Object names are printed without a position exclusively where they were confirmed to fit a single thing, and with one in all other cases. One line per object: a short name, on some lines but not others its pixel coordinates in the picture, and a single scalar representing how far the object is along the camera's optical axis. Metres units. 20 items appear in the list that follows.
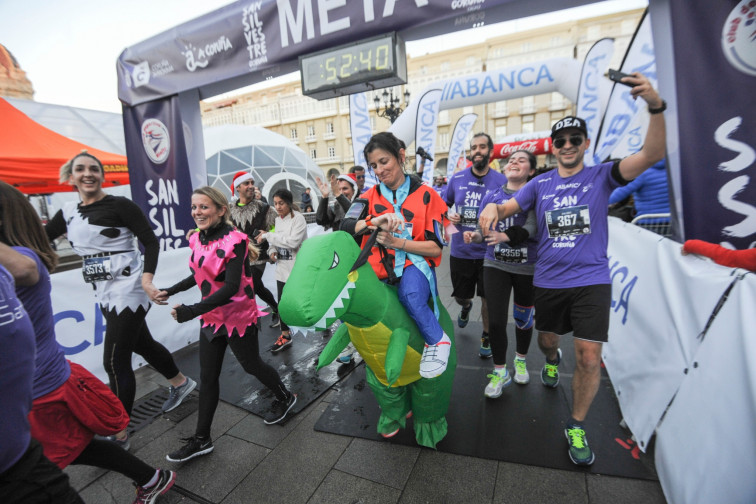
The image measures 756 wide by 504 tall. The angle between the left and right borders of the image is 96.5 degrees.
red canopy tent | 6.12
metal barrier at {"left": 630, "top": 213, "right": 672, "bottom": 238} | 3.13
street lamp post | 12.37
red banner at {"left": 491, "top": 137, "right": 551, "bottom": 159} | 15.68
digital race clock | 3.18
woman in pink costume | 2.30
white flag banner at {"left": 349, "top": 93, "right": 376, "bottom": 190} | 6.43
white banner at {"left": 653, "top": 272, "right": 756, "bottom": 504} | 1.40
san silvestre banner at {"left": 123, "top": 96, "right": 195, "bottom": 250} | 4.55
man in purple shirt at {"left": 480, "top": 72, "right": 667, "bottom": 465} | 2.05
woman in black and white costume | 2.51
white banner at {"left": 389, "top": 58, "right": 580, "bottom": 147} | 7.95
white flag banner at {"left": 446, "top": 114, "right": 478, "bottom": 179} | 9.41
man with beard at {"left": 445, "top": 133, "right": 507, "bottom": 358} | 3.35
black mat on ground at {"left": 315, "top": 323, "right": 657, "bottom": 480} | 2.11
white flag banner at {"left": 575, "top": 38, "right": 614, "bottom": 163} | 6.20
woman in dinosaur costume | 1.75
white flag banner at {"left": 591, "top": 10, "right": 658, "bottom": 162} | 3.04
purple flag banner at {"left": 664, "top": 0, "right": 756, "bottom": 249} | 1.99
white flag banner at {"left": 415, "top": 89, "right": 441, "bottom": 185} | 6.75
